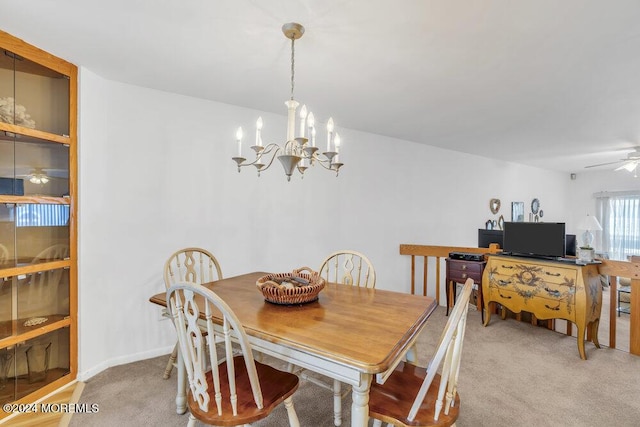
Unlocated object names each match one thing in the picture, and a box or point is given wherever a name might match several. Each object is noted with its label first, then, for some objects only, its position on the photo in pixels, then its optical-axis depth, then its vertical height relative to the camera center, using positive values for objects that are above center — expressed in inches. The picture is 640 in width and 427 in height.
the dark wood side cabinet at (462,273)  135.9 -27.4
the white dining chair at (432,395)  45.3 -31.0
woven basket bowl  64.6 -17.1
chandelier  61.6 +14.2
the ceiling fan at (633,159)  175.0 +31.0
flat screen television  112.5 -10.0
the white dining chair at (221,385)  47.3 -29.4
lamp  117.8 -5.7
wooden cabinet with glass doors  74.7 -3.6
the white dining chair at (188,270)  87.7 -19.6
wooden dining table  44.4 -20.2
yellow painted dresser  103.2 -27.8
